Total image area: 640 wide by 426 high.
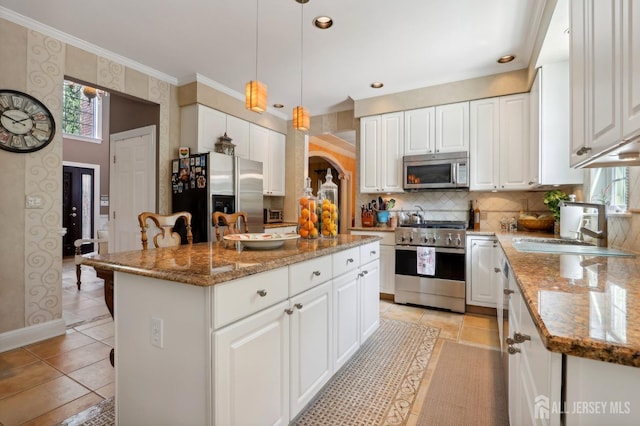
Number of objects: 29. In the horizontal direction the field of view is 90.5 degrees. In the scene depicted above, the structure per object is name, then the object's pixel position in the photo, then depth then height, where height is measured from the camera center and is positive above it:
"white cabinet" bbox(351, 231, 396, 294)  3.88 -0.62
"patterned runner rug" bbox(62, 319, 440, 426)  1.74 -1.13
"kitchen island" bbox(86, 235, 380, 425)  1.18 -0.51
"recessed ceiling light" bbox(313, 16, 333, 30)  2.69 +1.65
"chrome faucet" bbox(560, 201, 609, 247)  2.05 -0.11
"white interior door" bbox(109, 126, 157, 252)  3.86 +0.37
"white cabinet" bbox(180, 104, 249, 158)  3.84 +1.08
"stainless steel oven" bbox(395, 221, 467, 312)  3.48 -0.61
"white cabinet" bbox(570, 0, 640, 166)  0.96 +0.51
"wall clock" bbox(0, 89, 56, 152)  2.63 +0.77
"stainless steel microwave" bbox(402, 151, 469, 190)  3.75 +0.52
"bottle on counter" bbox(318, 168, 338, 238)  2.36 -0.03
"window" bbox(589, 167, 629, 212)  1.94 +0.18
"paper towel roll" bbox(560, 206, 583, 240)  2.39 -0.06
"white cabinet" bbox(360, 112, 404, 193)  4.18 +0.82
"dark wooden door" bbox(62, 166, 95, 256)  7.07 +0.13
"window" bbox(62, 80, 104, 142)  7.25 +2.30
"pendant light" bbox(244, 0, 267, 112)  2.17 +0.80
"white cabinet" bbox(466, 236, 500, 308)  3.37 -0.63
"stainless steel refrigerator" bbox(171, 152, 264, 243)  3.54 +0.29
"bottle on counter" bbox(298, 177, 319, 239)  2.22 -0.03
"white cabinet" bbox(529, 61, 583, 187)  2.85 +0.79
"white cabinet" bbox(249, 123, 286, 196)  4.77 +0.92
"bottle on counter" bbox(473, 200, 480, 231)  3.87 -0.06
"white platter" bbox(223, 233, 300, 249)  1.79 -0.16
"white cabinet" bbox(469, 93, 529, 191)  3.50 +0.80
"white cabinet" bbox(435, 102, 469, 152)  3.79 +1.04
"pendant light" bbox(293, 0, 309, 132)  2.60 +0.78
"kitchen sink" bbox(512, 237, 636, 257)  1.75 -0.22
